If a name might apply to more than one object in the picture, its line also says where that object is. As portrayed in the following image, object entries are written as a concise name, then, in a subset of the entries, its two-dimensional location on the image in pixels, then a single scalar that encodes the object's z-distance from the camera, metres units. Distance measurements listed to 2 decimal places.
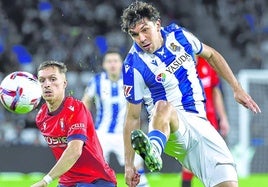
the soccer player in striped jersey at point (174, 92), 11.79
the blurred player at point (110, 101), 19.28
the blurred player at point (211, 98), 19.09
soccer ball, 12.21
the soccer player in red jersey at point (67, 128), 11.58
